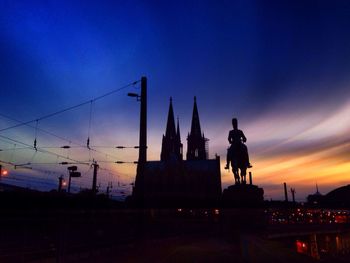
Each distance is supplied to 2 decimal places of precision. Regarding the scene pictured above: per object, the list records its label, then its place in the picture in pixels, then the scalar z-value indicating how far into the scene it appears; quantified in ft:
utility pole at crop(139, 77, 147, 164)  40.57
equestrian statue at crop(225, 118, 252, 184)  46.80
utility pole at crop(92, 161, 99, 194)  116.65
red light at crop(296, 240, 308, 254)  84.58
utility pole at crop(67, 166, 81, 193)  142.00
